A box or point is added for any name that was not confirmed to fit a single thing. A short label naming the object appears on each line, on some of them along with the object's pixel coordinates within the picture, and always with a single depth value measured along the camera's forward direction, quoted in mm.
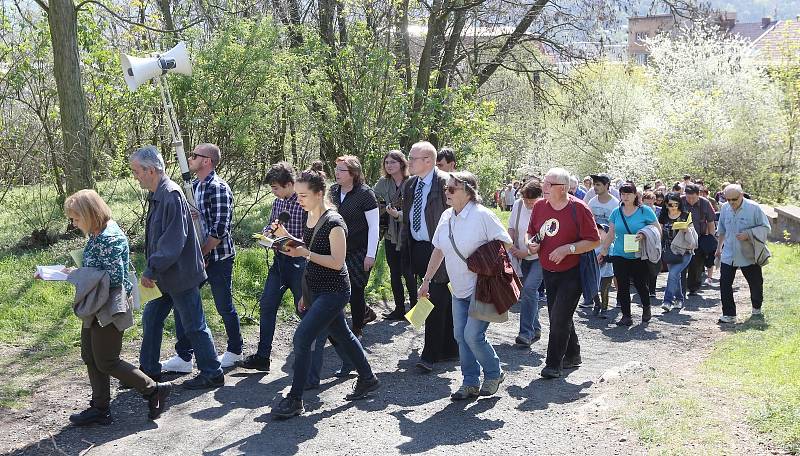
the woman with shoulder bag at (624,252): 10062
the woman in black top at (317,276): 5984
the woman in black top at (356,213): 7652
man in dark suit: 7551
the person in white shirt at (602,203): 10386
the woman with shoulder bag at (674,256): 11398
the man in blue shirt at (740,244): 10172
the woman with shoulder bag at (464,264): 6418
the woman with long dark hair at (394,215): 8938
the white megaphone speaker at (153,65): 7312
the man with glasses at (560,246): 7039
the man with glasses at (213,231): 6930
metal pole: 6914
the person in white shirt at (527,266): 8758
